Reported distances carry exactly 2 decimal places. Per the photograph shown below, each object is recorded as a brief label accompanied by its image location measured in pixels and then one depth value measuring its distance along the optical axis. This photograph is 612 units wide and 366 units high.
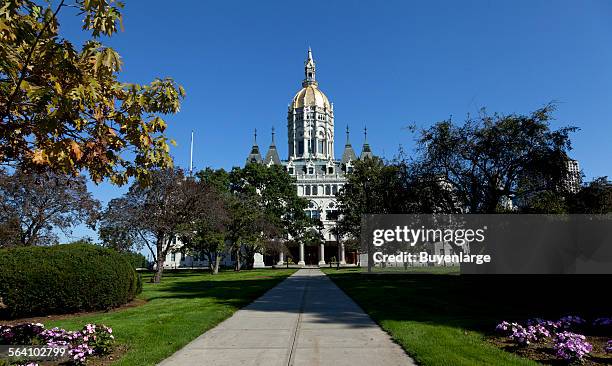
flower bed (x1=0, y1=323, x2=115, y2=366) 8.51
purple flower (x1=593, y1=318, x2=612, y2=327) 9.79
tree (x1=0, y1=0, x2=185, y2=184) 5.02
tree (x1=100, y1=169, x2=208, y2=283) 31.77
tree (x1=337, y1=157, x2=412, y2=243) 29.28
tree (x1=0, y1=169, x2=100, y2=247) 34.12
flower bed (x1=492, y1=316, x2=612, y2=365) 7.67
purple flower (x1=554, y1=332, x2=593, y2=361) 7.52
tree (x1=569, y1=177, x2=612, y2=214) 23.12
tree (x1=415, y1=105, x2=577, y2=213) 23.67
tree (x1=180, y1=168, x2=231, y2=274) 35.03
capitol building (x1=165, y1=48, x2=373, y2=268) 100.94
